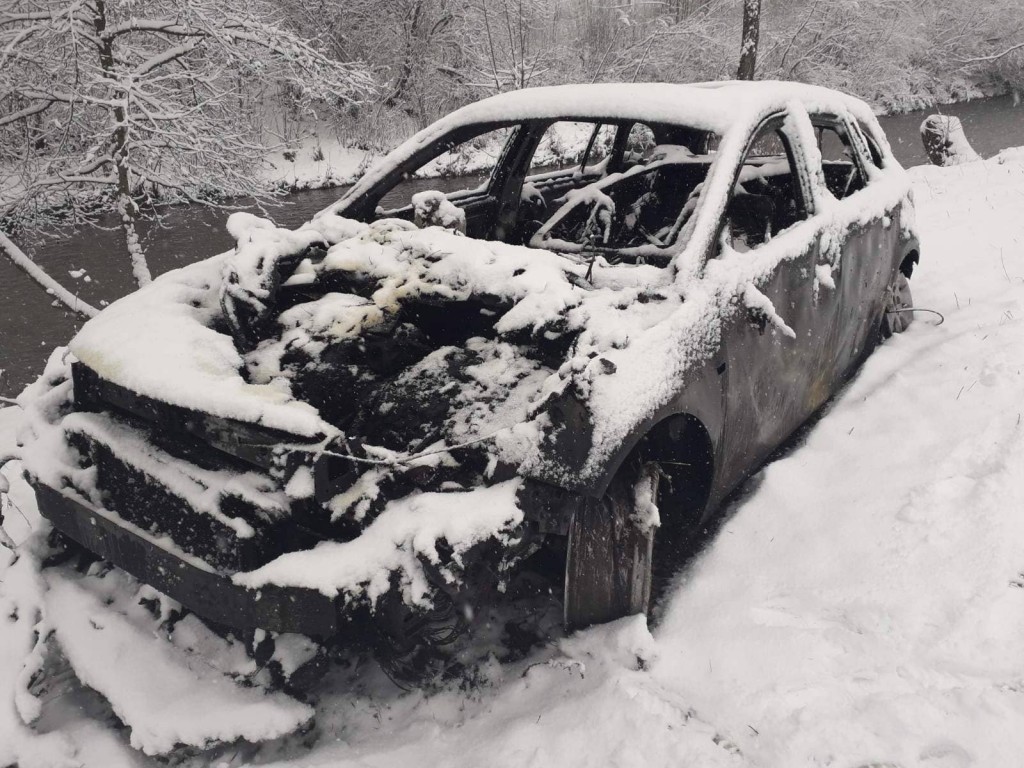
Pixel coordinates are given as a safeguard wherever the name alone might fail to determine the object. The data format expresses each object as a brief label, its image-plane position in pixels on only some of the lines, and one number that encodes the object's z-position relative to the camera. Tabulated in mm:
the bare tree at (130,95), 6012
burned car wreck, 1954
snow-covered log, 10938
